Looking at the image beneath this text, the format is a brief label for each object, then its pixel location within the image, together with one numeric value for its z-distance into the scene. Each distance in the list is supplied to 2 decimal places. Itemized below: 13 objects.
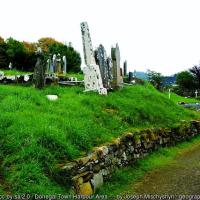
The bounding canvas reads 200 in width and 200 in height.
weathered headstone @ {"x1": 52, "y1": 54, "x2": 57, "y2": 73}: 16.22
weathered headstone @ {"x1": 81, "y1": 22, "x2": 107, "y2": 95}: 10.03
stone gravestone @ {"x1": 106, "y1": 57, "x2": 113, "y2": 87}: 11.56
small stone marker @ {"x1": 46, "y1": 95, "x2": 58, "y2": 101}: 8.22
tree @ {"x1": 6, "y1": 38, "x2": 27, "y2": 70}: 25.03
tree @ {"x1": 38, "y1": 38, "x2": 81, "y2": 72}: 27.49
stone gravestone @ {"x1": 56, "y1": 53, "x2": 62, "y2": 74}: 16.36
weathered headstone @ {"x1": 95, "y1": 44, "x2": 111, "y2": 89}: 11.05
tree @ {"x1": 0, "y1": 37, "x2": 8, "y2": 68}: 24.57
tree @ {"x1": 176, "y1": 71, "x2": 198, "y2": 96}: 40.46
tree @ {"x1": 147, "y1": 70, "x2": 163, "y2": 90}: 34.81
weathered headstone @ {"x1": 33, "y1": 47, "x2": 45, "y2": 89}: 9.21
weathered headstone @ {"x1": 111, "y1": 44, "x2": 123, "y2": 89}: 11.44
